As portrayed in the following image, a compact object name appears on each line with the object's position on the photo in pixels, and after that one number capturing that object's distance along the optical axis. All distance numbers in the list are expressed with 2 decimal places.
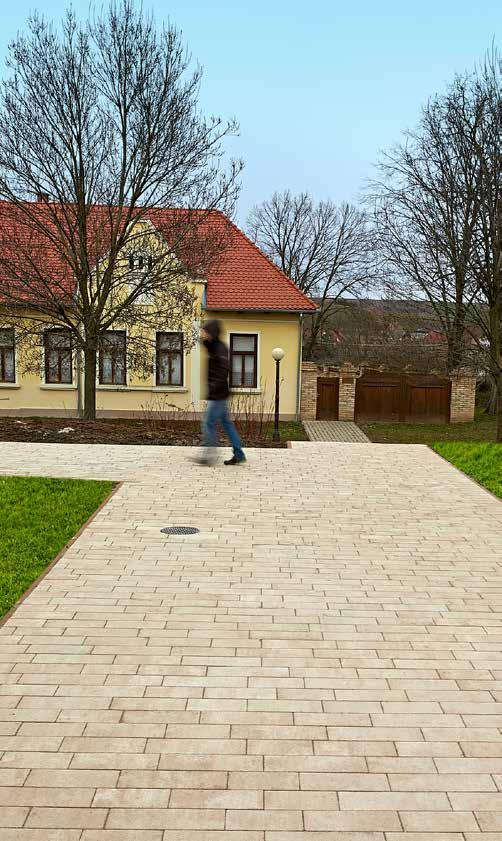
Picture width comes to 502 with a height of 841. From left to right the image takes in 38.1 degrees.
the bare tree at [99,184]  17.97
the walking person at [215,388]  9.81
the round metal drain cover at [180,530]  7.41
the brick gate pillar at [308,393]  26.00
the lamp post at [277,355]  16.29
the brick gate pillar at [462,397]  26.91
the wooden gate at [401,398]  26.78
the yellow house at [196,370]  24.97
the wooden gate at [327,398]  26.44
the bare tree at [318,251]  46.25
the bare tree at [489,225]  18.84
